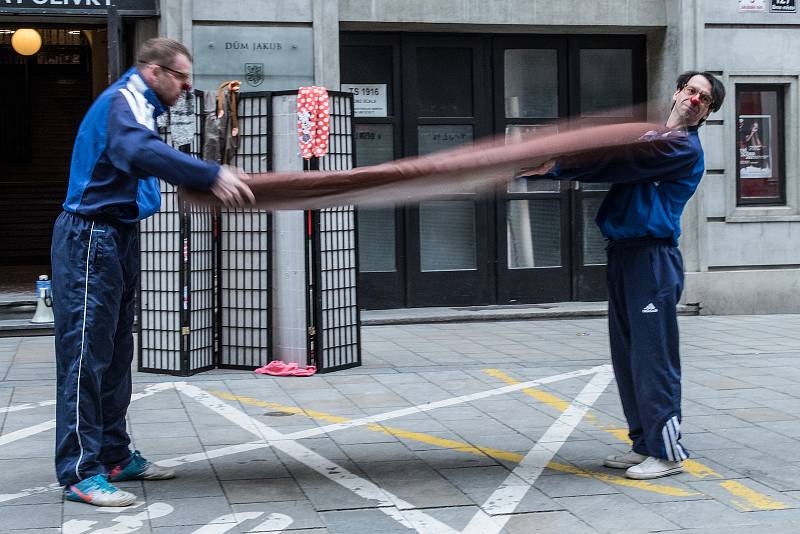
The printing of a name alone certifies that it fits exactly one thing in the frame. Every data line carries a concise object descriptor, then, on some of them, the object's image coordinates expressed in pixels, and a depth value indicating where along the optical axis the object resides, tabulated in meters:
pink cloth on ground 8.64
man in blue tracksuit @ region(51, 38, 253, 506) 4.90
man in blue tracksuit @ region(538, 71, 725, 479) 5.35
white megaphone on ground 11.09
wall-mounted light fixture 16.11
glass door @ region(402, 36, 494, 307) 12.52
